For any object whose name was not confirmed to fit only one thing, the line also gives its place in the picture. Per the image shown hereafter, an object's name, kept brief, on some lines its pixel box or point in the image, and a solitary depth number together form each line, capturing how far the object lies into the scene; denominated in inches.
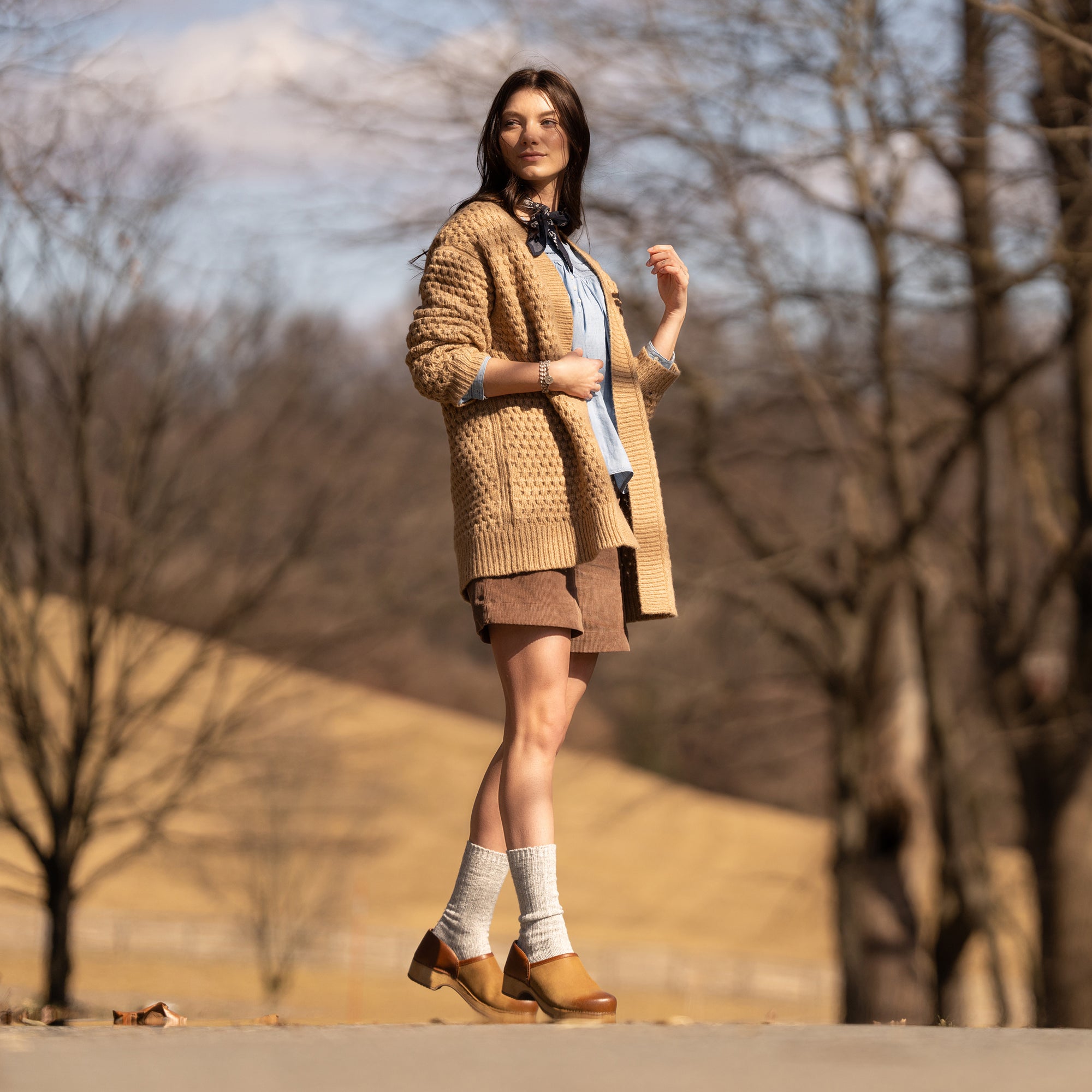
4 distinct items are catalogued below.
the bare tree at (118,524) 716.7
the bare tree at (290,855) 1172.5
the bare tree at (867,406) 677.3
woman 256.5
